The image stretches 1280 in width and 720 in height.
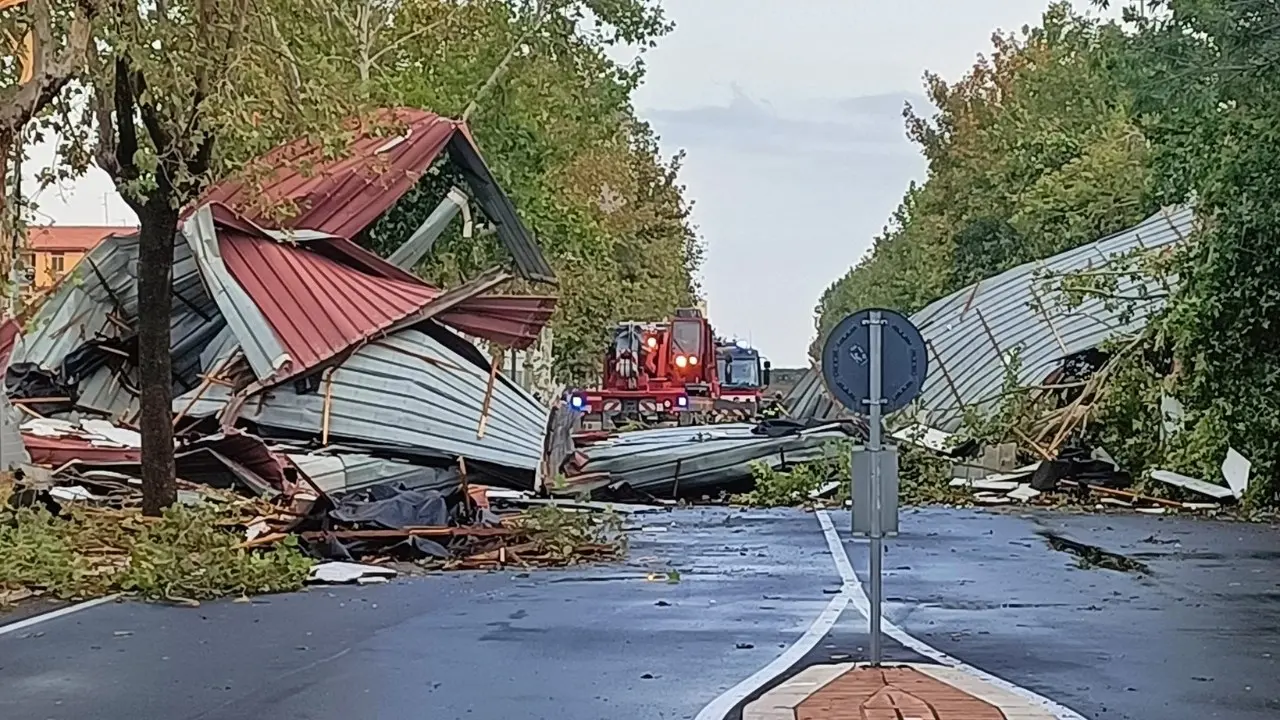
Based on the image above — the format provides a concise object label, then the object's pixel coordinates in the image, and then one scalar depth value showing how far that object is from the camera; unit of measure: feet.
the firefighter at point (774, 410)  133.30
